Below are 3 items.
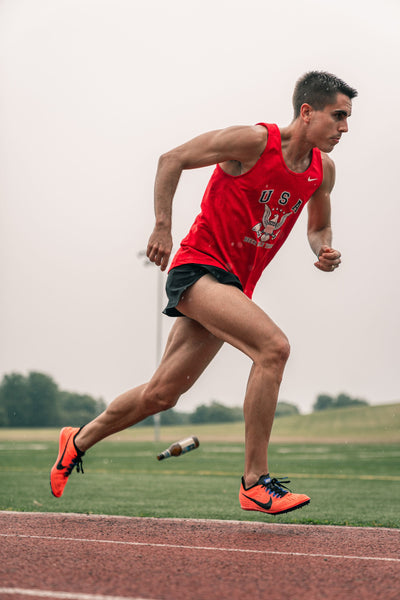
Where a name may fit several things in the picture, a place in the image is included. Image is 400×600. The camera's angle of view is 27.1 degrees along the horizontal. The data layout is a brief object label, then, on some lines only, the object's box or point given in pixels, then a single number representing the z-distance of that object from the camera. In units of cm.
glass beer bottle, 513
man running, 441
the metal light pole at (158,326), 3824
